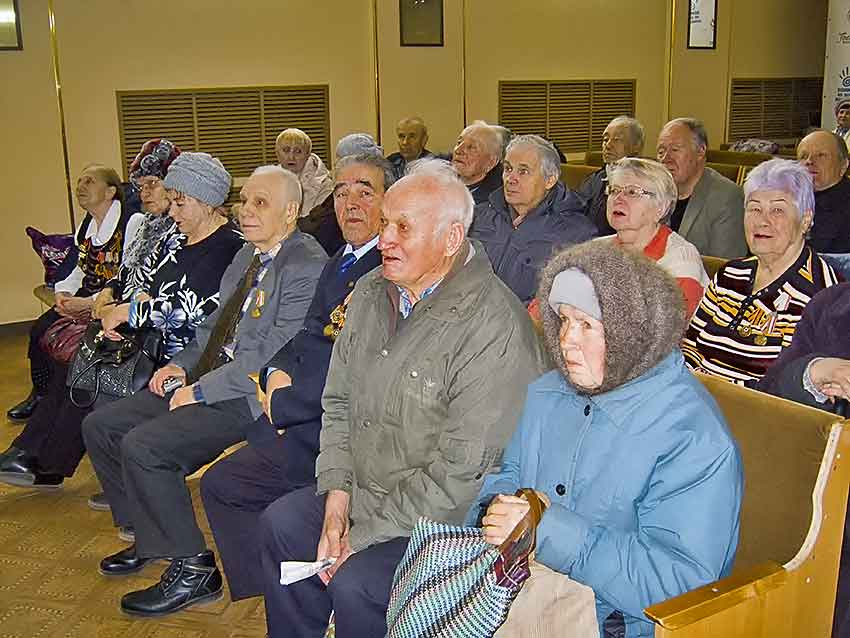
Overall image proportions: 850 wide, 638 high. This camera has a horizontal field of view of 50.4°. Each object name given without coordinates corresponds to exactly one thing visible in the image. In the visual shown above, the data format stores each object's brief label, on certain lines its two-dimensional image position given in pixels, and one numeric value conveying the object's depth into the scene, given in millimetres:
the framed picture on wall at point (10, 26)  5867
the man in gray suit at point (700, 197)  4059
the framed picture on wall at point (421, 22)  7352
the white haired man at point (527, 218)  3594
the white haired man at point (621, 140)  5773
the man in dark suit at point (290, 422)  2672
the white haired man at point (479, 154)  4977
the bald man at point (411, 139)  6664
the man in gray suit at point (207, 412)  2910
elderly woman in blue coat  1595
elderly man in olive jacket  2084
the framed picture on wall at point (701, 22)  9016
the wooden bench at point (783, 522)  1626
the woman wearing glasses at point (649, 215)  3049
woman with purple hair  2662
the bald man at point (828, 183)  4617
